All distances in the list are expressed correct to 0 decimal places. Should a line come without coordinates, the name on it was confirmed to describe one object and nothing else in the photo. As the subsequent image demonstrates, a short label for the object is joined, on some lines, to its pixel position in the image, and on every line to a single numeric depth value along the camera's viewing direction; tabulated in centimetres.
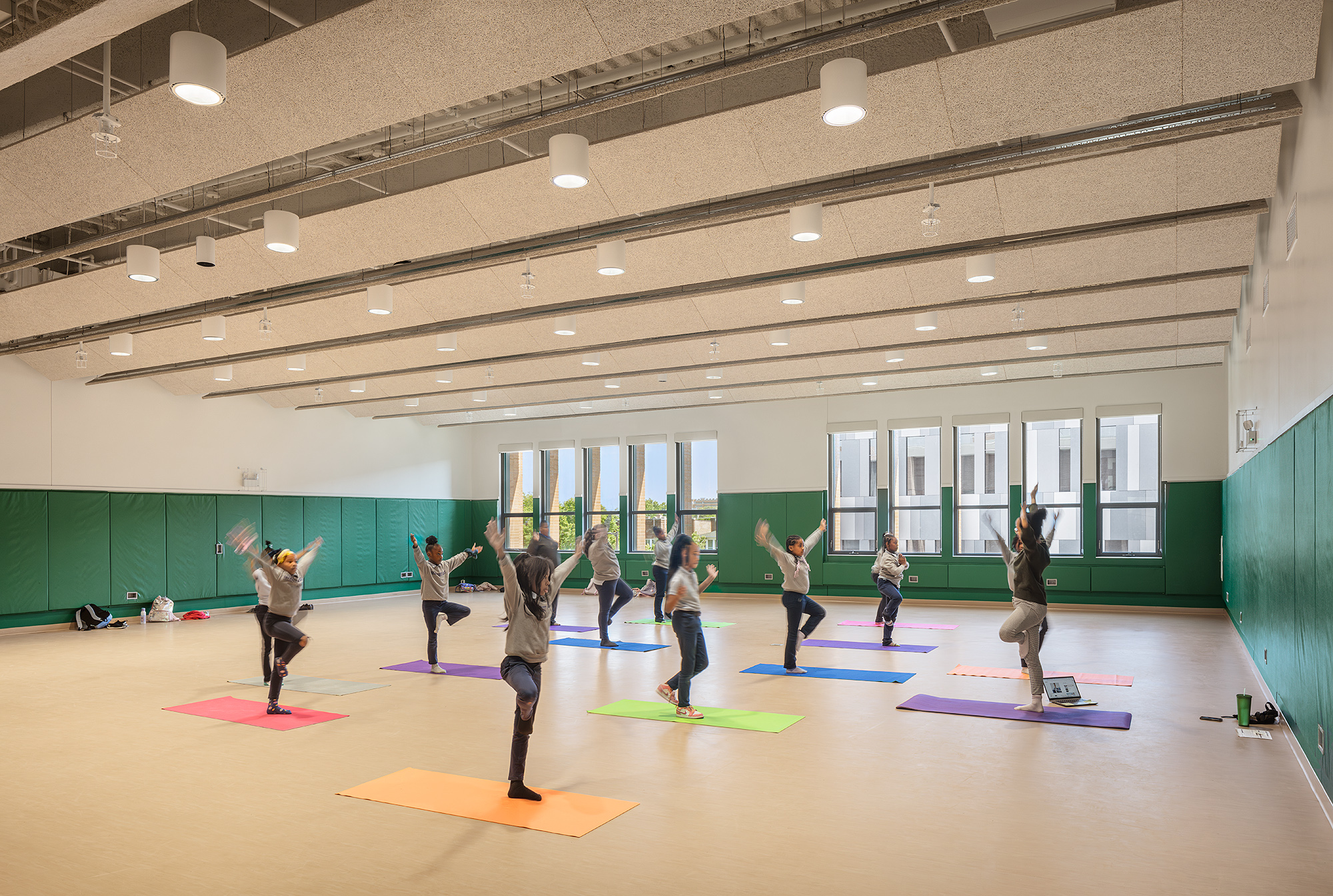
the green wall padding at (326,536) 1922
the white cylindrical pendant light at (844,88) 503
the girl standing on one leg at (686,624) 728
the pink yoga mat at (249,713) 732
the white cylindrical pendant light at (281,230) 796
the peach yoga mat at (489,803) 477
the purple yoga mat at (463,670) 947
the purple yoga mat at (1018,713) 703
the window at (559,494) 2197
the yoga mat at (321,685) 870
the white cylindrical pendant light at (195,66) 478
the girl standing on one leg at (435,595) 960
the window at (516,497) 2277
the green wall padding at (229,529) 1742
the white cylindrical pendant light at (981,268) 886
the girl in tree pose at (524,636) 515
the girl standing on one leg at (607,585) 1188
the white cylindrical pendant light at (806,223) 762
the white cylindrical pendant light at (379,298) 1037
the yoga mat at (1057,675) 884
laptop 765
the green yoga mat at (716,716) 704
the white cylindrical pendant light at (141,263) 891
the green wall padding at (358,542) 2003
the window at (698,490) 2023
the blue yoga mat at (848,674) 909
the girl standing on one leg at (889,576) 1133
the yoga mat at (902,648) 1126
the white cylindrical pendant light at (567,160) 625
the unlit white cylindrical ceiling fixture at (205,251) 916
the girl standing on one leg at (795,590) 933
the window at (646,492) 2092
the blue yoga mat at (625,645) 1149
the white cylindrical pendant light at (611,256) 845
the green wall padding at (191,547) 1667
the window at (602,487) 2141
